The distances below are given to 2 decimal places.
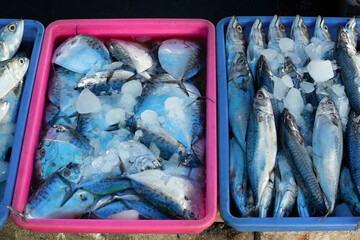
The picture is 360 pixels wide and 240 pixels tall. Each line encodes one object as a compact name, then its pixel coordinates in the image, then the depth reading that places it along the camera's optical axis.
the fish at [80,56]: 2.19
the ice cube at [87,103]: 1.98
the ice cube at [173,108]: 1.97
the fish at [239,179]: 1.80
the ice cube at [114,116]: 1.97
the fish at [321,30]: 2.24
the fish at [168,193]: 1.74
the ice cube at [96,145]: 1.91
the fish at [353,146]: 1.75
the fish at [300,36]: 2.22
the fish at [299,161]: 1.73
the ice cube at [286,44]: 2.16
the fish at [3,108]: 1.93
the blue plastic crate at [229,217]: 1.69
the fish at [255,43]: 2.20
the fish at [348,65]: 1.94
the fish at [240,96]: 1.95
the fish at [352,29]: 2.22
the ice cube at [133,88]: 2.06
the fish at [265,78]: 1.97
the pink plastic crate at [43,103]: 1.69
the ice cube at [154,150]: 1.91
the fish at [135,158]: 1.81
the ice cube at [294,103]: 1.93
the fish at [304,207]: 1.74
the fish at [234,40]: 2.23
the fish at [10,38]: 2.18
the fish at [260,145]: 1.77
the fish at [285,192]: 1.75
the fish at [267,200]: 1.75
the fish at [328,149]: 1.72
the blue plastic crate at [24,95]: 1.82
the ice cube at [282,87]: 1.98
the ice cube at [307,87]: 2.00
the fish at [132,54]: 2.17
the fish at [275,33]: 2.24
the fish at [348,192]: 1.73
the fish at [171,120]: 1.91
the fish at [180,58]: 2.19
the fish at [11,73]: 2.00
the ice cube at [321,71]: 1.99
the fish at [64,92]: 2.07
